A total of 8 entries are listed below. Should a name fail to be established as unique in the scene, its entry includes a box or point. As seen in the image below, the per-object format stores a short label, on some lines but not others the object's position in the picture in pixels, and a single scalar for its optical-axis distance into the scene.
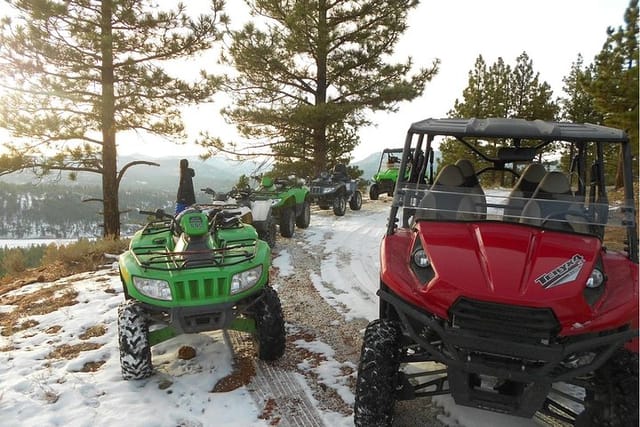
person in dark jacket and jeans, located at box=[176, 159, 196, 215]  7.09
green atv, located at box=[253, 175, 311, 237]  9.58
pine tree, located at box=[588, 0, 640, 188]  10.19
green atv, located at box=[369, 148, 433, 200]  16.11
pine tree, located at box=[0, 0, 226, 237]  10.03
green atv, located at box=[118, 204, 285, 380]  3.63
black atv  12.95
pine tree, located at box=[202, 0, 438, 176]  14.84
